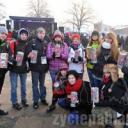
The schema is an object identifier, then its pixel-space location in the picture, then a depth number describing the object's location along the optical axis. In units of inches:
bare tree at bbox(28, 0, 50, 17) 1220.4
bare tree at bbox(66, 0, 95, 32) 1315.5
